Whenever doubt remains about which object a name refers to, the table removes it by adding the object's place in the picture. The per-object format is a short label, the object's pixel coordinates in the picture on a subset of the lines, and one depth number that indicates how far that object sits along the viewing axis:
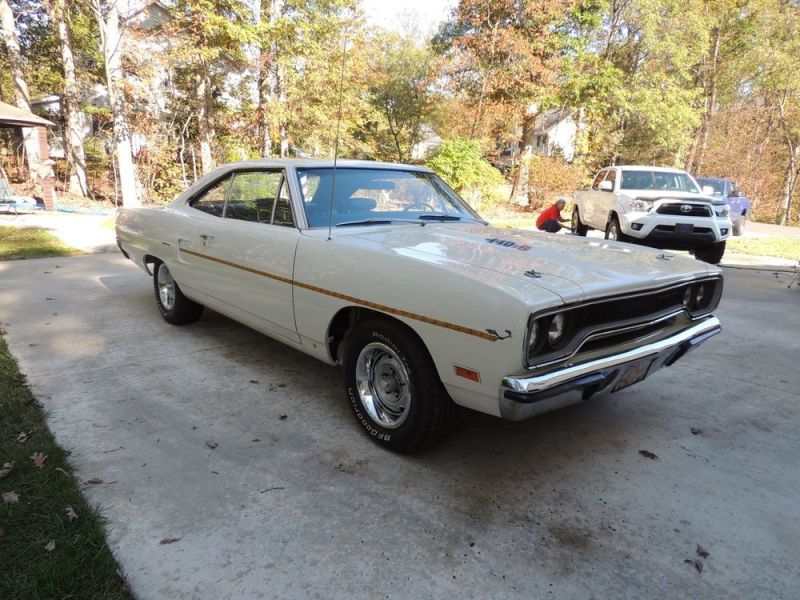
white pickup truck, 9.16
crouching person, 8.68
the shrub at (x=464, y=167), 15.05
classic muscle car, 2.29
